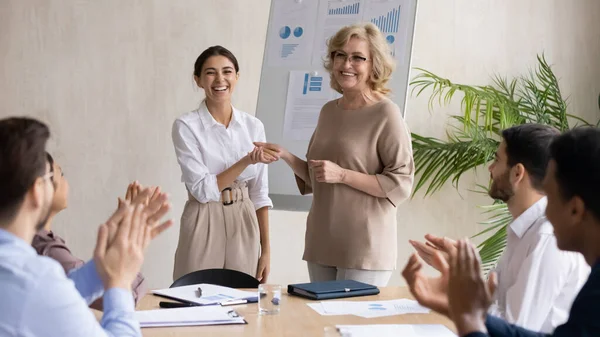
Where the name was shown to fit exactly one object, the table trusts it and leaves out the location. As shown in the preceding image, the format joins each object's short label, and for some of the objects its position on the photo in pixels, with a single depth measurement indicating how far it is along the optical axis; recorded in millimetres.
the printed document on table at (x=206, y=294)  2834
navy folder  2916
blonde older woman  3445
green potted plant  5086
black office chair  3398
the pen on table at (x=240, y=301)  2811
